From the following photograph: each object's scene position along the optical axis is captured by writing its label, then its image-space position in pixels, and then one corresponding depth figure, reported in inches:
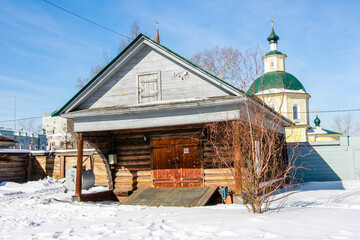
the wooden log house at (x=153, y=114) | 443.5
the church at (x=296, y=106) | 1457.9
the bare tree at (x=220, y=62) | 1180.5
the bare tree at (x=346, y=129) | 3218.5
